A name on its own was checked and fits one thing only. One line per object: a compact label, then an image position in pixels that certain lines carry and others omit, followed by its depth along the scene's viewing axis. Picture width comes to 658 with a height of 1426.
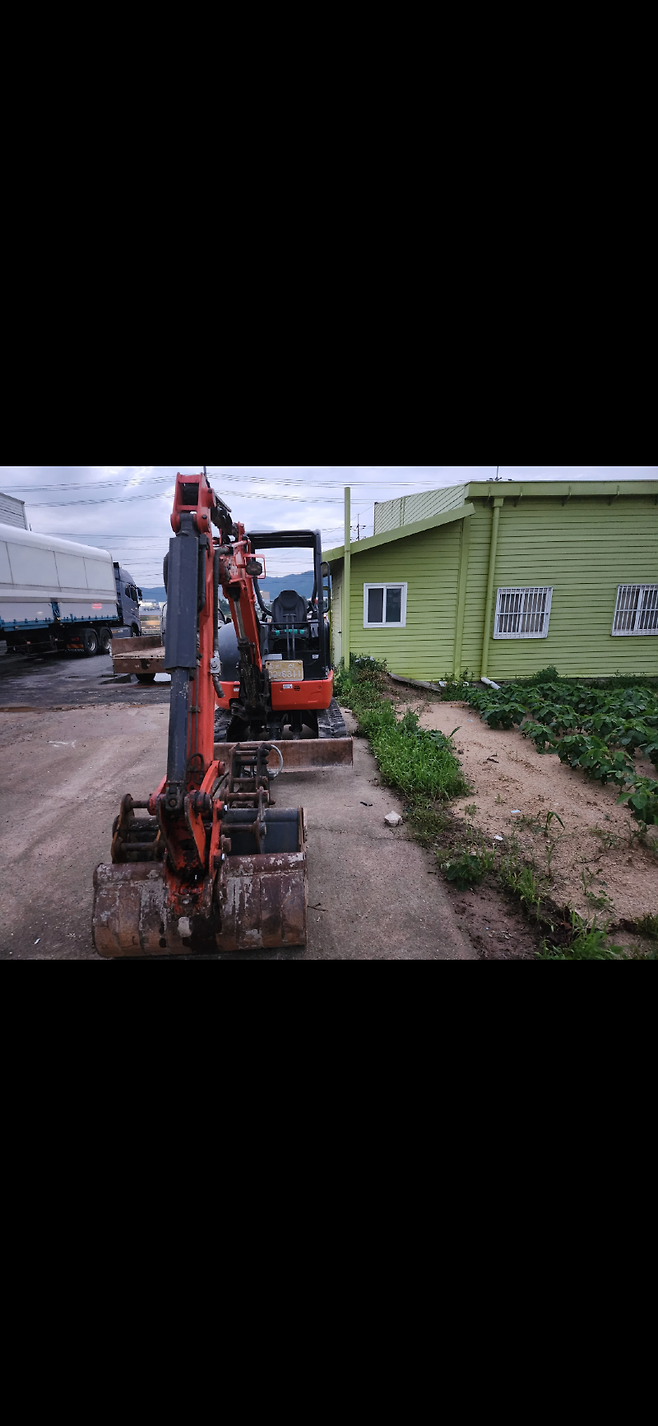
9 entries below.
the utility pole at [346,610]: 10.59
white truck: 14.49
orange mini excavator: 2.81
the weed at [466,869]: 4.00
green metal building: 10.55
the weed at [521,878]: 3.76
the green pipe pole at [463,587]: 10.54
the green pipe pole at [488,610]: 10.48
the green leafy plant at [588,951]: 3.07
